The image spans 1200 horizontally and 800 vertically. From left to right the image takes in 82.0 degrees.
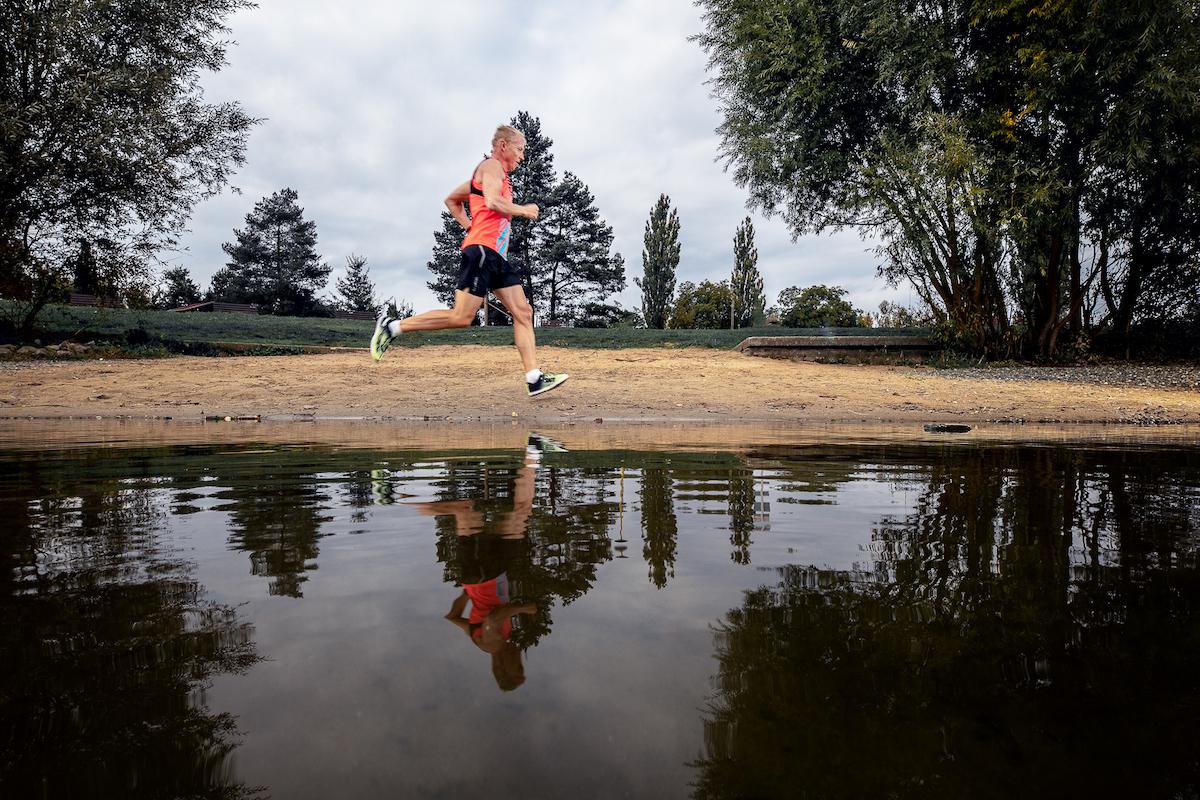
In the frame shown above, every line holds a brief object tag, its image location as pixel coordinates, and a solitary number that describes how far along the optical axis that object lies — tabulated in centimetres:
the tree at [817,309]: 5659
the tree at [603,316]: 5366
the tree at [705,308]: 5409
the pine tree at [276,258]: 5481
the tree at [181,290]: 5847
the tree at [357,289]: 6209
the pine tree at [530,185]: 4953
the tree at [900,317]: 1772
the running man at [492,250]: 625
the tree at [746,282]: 5222
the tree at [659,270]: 5194
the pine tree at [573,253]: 5128
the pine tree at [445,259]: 5159
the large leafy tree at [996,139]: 1382
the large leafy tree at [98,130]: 1514
